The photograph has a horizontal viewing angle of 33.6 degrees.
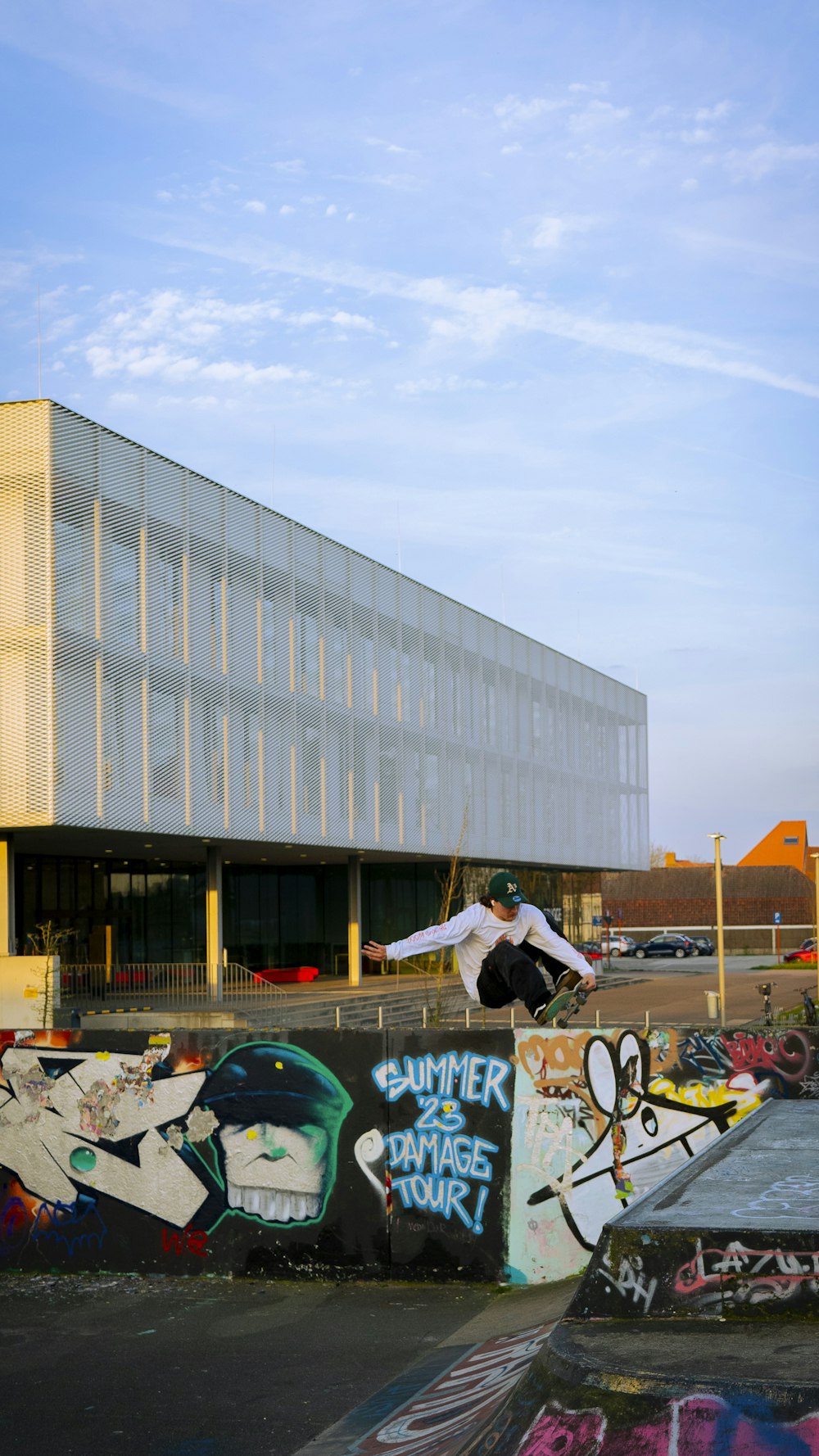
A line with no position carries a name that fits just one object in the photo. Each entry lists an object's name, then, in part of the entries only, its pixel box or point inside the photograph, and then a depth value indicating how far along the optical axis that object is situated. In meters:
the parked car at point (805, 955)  75.79
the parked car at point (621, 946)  85.94
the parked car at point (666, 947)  85.00
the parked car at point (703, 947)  86.75
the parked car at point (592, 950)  68.50
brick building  97.56
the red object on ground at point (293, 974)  47.53
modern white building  28.78
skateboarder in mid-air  8.88
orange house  113.69
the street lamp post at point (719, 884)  36.09
